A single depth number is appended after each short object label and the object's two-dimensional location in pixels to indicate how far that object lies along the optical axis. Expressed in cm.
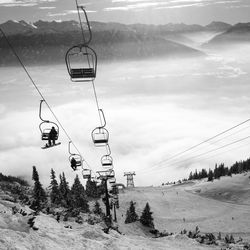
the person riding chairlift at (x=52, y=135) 2273
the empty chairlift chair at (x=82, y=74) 1442
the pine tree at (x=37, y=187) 7320
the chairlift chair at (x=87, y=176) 4041
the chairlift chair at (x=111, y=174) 3734
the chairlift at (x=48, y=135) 2318
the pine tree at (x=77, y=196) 6724
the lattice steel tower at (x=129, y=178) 8971
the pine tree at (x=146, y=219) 5200
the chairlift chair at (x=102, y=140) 2474
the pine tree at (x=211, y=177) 16380
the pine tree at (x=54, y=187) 8039
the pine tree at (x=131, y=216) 6425
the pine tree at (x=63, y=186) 8300
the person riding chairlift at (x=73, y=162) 3012
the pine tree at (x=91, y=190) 9744
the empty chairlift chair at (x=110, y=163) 3352
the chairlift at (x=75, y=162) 3013
